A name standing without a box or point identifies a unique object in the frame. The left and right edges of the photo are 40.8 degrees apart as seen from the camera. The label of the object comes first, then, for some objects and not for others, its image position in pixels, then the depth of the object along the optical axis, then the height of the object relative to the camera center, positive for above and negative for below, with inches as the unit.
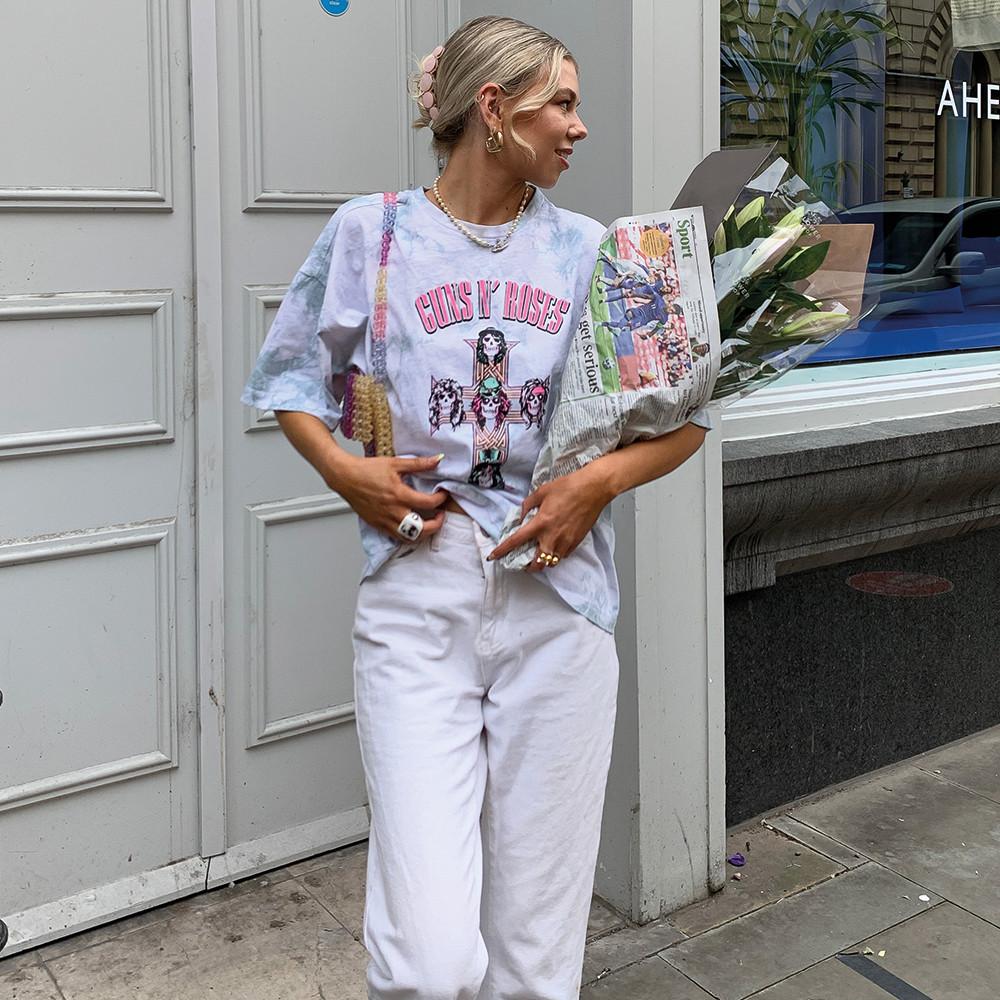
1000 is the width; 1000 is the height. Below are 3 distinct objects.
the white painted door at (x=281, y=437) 130.3 +4.3
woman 83.8 -3.0
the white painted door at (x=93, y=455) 119.4 +2.0
